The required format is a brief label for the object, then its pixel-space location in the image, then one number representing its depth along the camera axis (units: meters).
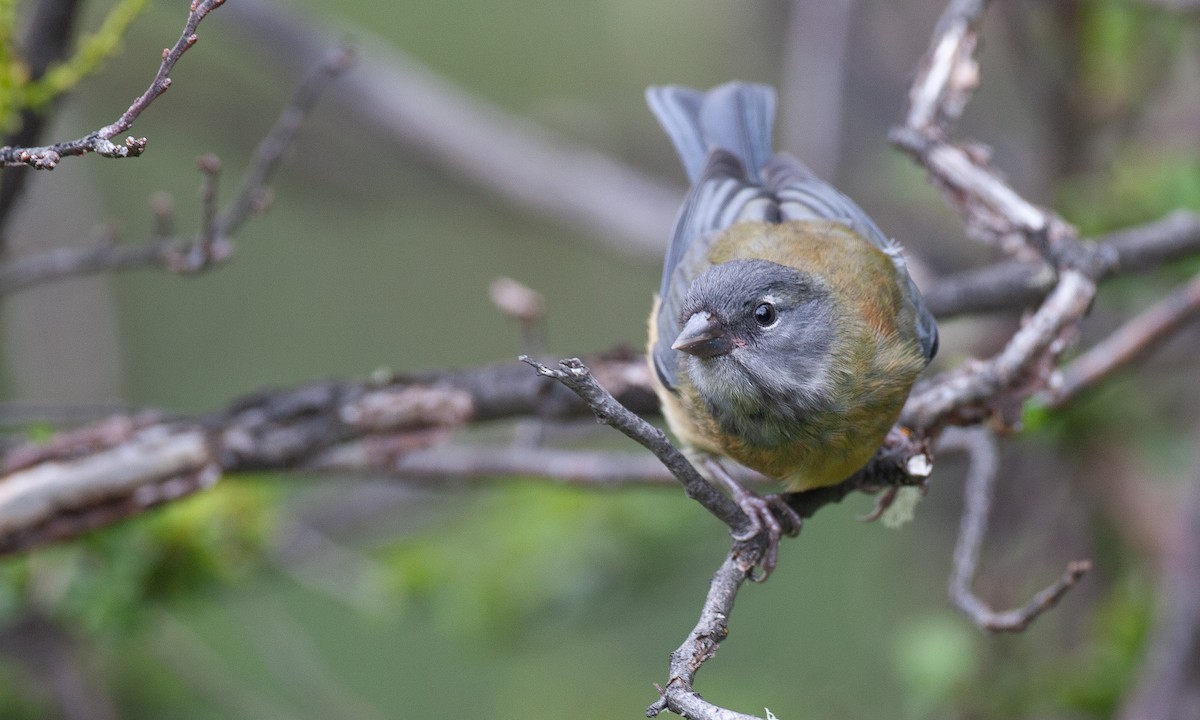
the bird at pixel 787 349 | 5.10
